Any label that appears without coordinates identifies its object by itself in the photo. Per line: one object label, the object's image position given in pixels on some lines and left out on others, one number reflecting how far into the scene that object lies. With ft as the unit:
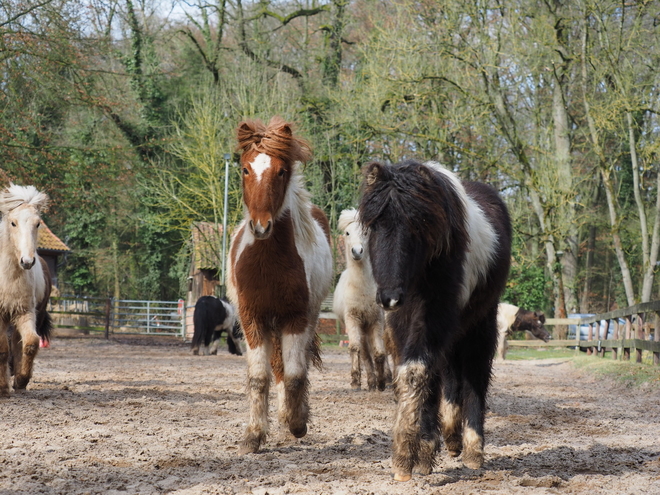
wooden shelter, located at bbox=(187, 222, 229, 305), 92.14
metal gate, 100.94
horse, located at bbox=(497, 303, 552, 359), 71.77
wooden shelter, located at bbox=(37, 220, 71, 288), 100.42
